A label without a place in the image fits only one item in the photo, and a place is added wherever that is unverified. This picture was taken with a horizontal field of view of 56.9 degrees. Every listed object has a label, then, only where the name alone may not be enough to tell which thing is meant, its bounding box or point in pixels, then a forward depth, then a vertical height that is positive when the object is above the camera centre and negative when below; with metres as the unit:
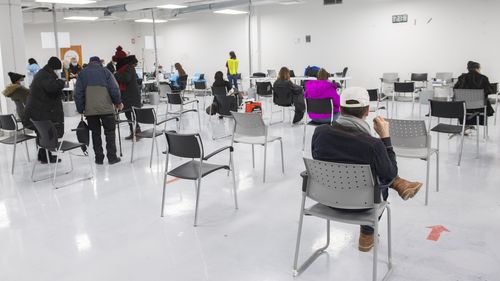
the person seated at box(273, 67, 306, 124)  8.34 -0.46
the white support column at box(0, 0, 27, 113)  8.43 +0.53
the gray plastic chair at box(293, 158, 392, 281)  2.63 -0.77
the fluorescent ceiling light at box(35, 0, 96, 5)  8.76 +1.32
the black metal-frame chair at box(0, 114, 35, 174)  5.66 -0.70
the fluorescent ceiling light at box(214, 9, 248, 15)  13.33 +1.53
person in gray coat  5.73 -0.37
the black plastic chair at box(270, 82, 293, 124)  8.40 -0.60
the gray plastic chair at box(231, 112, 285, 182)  5.13 -0.74
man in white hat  2.66 -0.48
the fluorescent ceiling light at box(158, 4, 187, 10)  11.26 +1.48
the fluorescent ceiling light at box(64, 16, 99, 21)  14.58 +1.62
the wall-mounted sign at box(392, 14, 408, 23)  12.23 +1.07
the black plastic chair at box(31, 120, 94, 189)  5.05 -0.76
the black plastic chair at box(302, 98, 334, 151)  6.37 -0.61
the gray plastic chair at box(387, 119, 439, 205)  4.25 -0.76
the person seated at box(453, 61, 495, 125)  6.59 -0.35
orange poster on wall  17.46 +0.65
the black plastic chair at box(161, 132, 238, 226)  3.81 -0.74
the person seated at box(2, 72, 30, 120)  6.63 -0.30
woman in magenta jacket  6.59 -0.43
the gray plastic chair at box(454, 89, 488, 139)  6.09 -0.54
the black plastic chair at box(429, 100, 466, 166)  5.40 -0.65
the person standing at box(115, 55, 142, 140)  7.23 -0.21
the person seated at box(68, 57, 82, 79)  12.46 +0.01
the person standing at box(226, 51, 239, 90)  13.18 -0.16
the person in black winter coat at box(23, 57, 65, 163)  5.66 -0.31
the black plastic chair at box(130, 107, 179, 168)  5.86 -0.67
